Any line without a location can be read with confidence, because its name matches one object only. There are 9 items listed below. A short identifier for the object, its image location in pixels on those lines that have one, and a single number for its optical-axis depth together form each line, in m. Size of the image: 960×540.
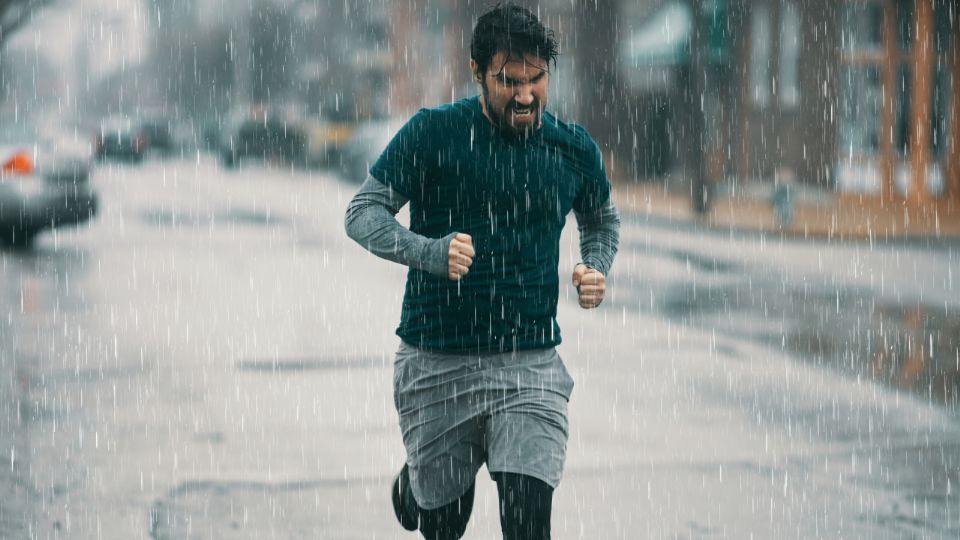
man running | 3.59
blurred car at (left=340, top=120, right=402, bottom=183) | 27.44
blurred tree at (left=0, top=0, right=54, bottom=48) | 30.69
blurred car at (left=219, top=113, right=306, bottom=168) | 39.03
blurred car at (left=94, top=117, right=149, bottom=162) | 42.62
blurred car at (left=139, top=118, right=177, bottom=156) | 48.62
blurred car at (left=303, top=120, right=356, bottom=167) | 37.25
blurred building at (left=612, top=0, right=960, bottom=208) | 21.72
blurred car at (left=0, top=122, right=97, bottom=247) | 14.76
